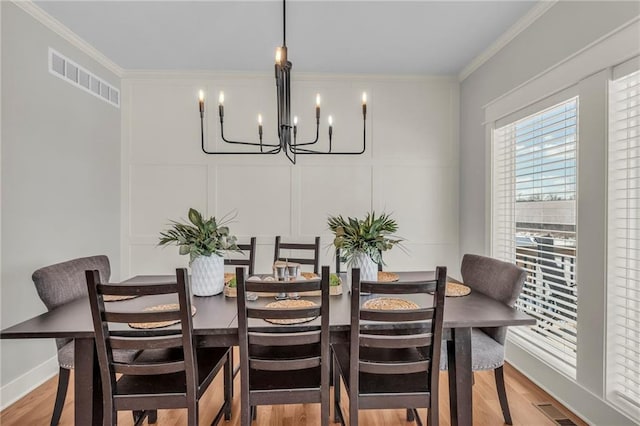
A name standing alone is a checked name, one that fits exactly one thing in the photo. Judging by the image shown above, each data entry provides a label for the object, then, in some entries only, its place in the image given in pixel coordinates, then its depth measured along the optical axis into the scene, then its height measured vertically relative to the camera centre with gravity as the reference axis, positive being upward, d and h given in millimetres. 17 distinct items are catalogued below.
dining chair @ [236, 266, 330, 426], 1406 -549
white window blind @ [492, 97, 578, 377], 2207 -52
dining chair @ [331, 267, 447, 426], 1416 -583
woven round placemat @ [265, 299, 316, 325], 1526 -463
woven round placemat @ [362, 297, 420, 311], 1682 -461
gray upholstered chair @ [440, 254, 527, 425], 1858 -477
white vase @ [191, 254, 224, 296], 1965 -364
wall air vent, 2650 +1146
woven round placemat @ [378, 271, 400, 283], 2280 -437
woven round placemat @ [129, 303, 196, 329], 1474 -492
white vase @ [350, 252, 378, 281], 2012 -306
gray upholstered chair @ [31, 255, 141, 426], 1801 -442
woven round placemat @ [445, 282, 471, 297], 1943 -453
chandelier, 1812 +654
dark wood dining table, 1463 -496
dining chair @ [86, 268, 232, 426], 1366 -557
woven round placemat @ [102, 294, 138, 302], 1835 -468
